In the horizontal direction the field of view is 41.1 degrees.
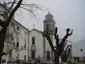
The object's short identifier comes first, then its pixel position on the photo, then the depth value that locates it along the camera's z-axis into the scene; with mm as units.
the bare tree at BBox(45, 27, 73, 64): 9979
